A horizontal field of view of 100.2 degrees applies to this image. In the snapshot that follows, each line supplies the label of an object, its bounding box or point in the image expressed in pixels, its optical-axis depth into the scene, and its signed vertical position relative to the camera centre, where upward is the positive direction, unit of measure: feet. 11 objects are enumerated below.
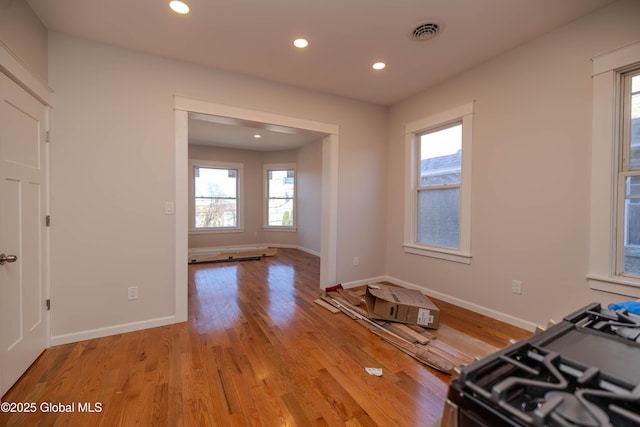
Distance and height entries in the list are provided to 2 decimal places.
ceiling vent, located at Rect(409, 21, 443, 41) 7.48 +5.19
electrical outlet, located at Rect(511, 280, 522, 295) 8.69 -2.47
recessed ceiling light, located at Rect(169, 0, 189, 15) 6.65 +5.15
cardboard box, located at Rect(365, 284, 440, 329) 8.48 -3.18
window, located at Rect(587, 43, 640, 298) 6.72 +1.06
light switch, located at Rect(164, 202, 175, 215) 8.92 +0.06
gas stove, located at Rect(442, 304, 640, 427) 1.49 -1.13
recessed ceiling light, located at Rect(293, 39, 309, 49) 8.13 +5.18
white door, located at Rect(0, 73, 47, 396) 5.59 -0.53
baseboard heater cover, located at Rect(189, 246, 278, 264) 18.80 -3.38
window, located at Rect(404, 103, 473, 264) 10.28 +1.09
